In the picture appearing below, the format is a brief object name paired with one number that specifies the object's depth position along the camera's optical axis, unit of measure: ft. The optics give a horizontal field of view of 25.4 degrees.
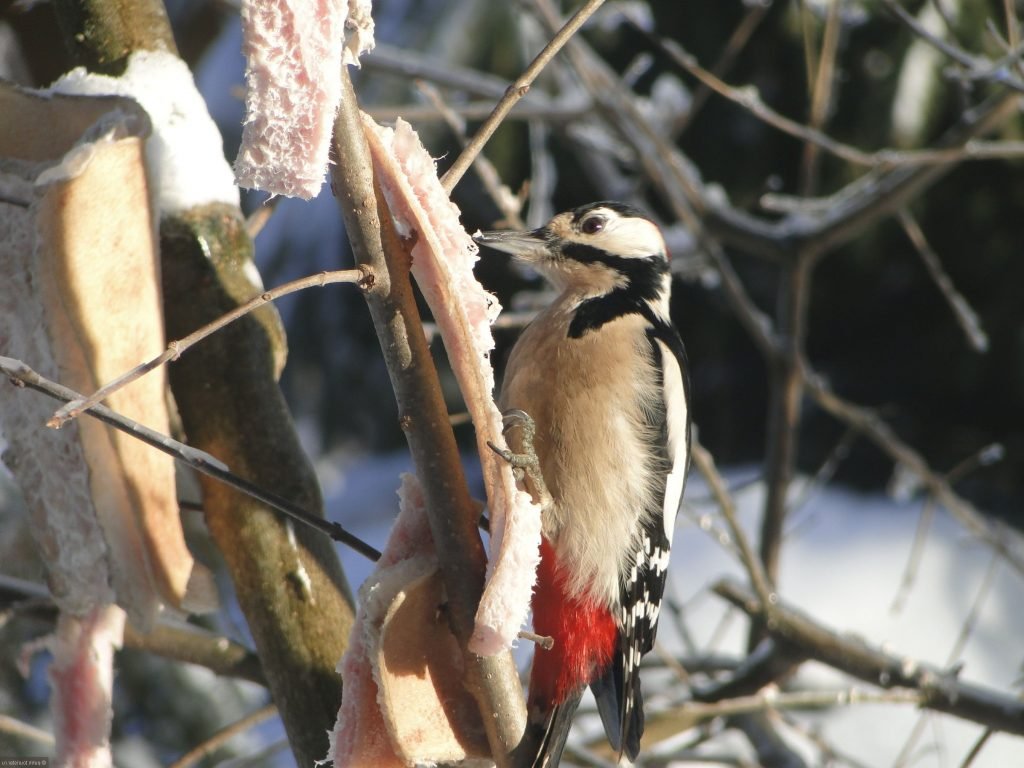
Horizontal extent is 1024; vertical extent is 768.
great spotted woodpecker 12.89
